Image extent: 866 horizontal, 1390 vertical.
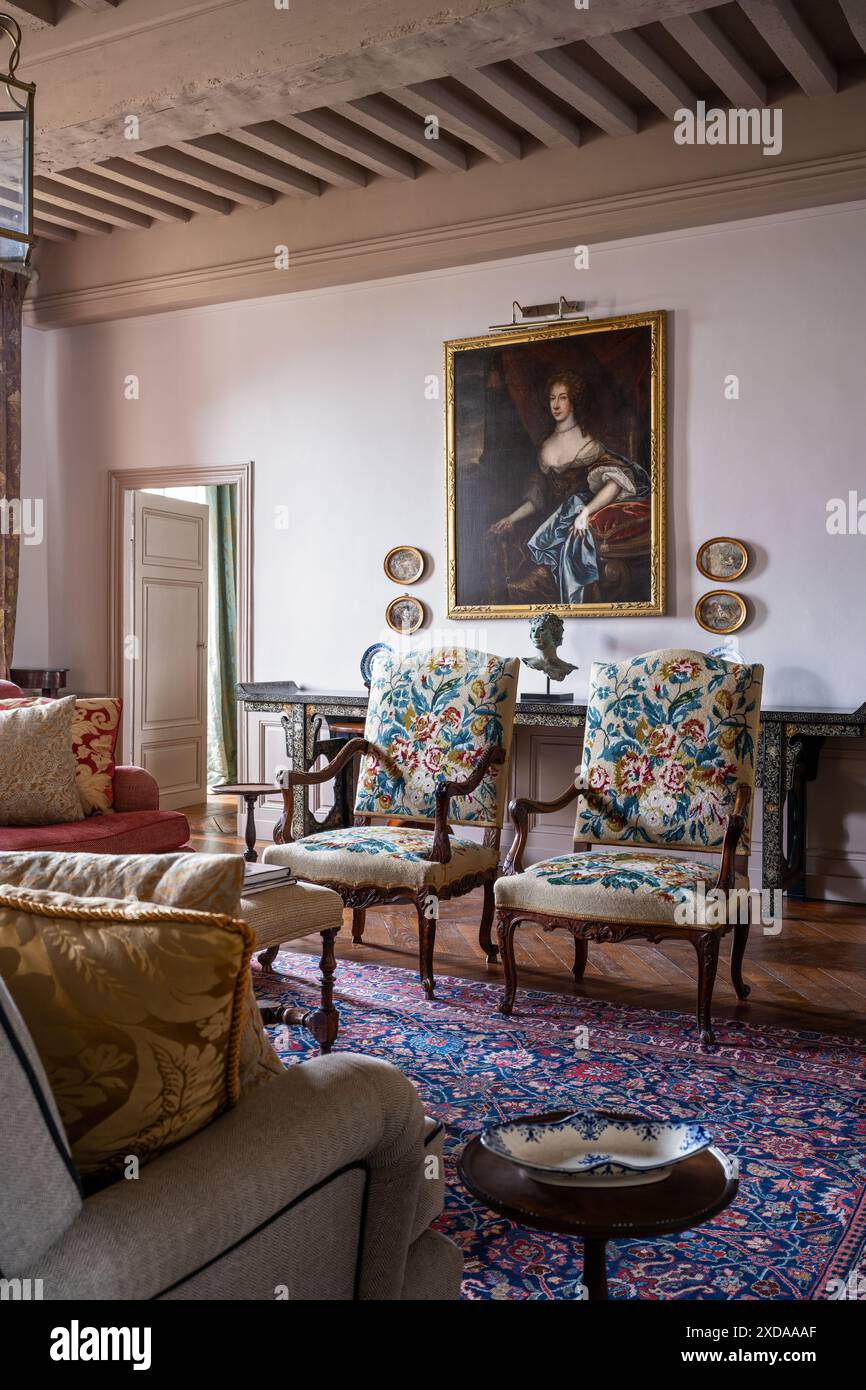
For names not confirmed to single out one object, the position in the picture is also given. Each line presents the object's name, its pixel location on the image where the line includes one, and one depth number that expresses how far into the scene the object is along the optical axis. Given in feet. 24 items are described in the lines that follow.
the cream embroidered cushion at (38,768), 13.42
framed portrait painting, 18.76
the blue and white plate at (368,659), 20.27
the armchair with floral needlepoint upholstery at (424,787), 12.40
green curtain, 29.94
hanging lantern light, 7.48
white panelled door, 25.16
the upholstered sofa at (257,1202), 3.55
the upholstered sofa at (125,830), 12.85
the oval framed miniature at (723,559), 18.08
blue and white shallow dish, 5.03
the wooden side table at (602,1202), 4.73
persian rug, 6.95
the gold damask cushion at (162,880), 4.58
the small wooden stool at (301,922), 10.06
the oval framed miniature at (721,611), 18.13
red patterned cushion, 14.23
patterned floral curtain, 23.26
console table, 16.07
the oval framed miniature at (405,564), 20.88
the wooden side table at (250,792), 17.75
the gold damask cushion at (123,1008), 3.88
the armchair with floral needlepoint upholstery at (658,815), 10.98
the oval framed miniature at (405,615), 20.94
